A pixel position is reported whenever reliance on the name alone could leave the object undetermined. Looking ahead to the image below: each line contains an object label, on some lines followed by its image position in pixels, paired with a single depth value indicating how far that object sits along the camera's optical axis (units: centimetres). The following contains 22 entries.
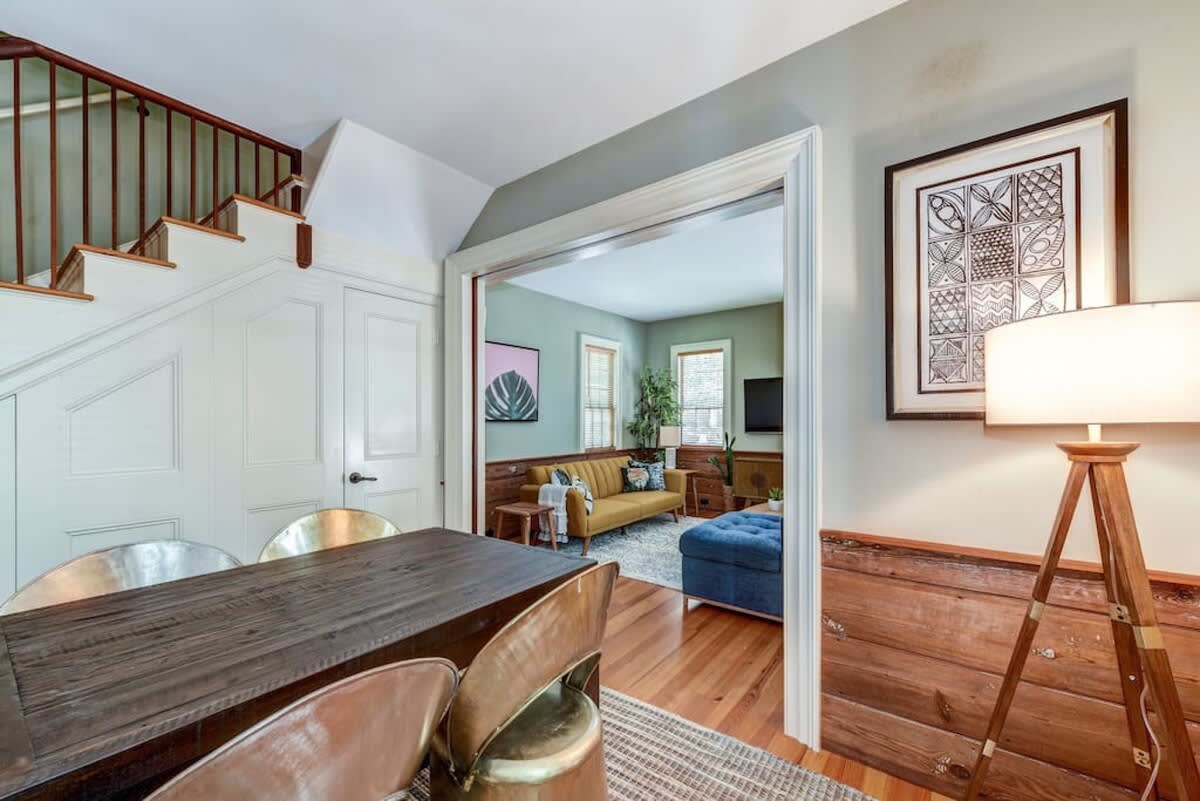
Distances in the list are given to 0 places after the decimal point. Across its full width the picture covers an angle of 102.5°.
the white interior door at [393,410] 274
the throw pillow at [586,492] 425
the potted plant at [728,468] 584
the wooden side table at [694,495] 604
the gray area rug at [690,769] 154
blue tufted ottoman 277
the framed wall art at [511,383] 468
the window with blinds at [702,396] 625
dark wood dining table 64
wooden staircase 182
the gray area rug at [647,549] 372
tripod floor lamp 95
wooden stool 406
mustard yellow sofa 424
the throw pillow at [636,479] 542
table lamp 618
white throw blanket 427
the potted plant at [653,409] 639
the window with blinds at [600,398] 595
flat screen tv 564
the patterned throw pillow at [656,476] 551
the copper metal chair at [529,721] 90
